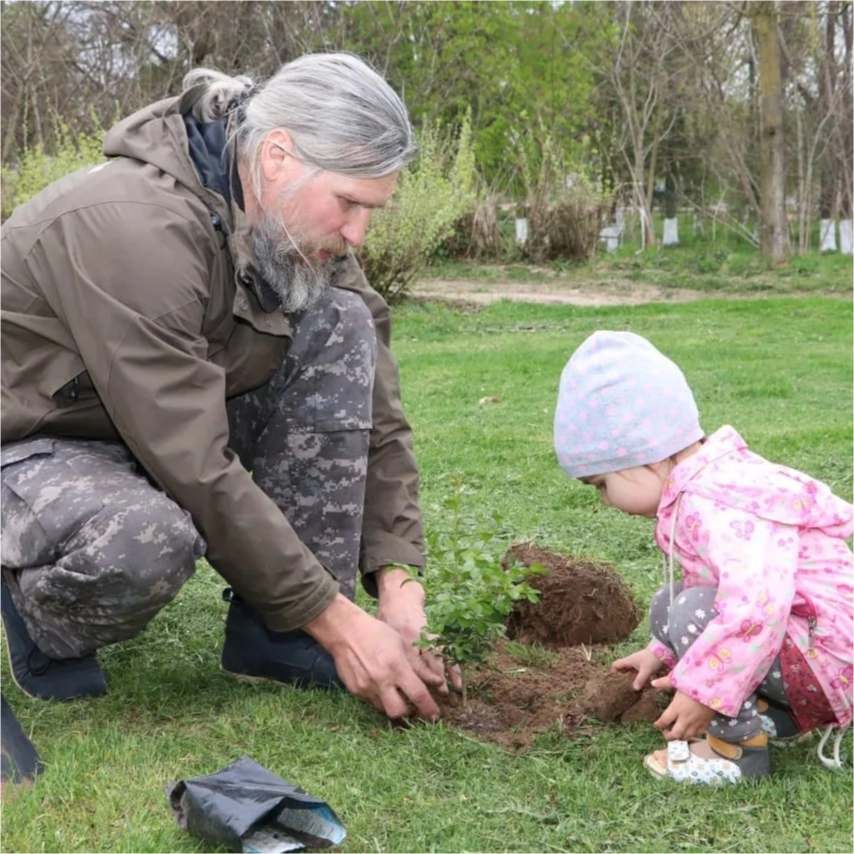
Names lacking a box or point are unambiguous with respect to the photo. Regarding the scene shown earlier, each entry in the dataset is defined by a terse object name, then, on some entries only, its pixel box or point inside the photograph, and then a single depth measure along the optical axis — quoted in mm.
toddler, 2402
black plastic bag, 2213
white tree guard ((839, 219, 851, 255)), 20984
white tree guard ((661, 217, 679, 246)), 24359
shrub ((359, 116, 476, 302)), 12922
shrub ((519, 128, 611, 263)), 18453
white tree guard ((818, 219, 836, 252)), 21500
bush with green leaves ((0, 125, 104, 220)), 13750
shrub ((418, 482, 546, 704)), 2781
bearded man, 2639
